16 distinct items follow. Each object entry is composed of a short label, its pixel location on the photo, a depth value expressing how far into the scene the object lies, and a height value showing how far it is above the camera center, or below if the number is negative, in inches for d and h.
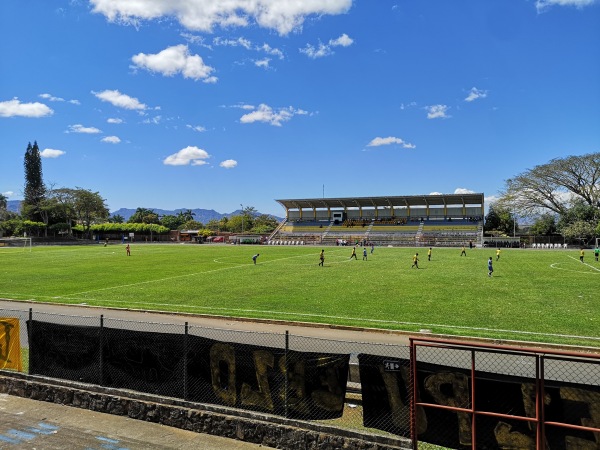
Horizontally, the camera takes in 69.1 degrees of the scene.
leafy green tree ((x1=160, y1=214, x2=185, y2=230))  7216.0 +111.2
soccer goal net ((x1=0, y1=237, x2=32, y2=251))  3476.9 -94.3
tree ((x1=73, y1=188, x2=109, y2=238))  4466.0 +239.7
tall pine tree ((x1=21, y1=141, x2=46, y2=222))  4640.8 +523.9
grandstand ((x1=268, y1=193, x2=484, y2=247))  3400.6 +31.0
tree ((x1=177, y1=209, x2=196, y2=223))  7438.5 +200.3
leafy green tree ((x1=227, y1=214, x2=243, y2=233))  6207.7 +38.5
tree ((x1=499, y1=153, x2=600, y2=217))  3255.4 +291.4
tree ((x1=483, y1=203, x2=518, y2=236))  4259.4 +8.7
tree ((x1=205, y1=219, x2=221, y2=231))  6924.2 +47.7
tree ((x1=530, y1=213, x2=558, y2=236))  3543.3 -15.4
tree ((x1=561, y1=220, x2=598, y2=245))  2937.7 -70.0
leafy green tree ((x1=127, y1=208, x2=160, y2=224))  6540.4 +184.6
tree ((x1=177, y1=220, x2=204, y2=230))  6545.3 +36.9
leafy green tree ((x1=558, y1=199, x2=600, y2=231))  3065.9 +51.8
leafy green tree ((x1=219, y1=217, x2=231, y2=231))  6530.5 +43.2
